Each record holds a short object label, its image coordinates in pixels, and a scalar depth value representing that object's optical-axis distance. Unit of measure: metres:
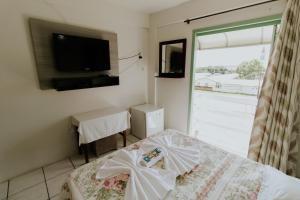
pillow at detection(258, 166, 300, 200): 0.90
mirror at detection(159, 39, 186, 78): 2.62
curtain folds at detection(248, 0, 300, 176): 1.52
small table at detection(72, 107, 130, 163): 2.02
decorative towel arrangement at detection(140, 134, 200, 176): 1.24
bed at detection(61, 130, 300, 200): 0.99
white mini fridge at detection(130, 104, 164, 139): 2.75
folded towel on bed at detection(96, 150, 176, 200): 0.98
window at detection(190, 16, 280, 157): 2.31
